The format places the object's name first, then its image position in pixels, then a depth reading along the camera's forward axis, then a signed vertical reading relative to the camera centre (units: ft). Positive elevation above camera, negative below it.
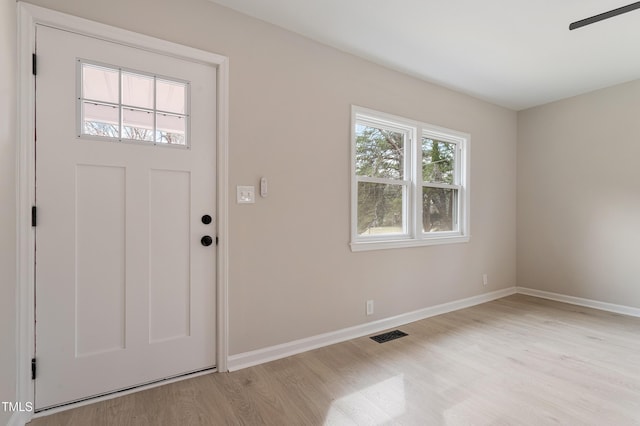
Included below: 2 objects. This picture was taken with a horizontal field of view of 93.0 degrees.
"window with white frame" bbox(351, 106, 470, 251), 9.94 +1.10
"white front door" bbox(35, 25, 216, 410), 5.69 -0.08
